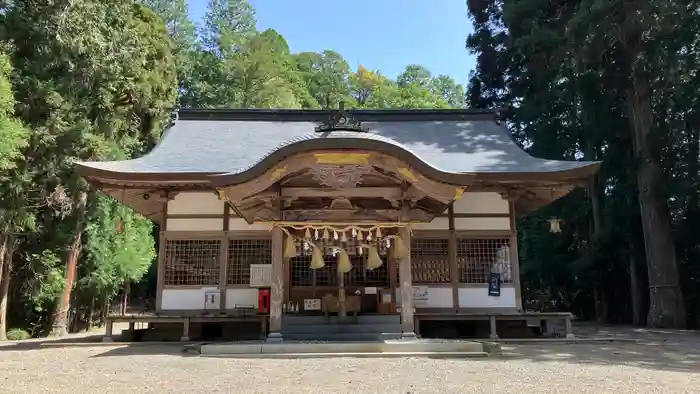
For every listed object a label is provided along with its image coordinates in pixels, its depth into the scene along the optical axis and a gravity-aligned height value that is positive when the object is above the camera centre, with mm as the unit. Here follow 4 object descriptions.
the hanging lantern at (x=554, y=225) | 12078 +1333
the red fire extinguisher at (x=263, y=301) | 10094 -357
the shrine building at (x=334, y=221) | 8062 +1163
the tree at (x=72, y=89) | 12523 +5253
